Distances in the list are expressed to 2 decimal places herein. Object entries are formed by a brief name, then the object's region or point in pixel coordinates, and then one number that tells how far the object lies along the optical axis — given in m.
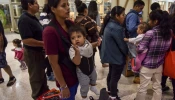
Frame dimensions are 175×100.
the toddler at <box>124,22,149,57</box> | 2.13
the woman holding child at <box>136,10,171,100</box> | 1.82
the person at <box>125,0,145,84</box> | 2.72
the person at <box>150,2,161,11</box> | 3.07
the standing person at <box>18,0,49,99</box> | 1.76
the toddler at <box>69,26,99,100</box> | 1.21
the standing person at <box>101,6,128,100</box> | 1.97
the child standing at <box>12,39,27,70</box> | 3.60
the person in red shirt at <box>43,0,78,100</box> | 1.12
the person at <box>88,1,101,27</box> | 3.41
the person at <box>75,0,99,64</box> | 2.05
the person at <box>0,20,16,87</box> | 2.74
